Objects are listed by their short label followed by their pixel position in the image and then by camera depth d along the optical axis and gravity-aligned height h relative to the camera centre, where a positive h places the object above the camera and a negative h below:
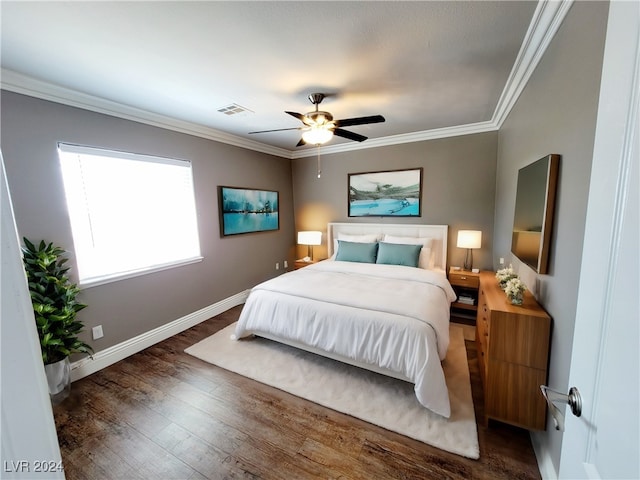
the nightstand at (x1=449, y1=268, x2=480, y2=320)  3.35 -1.21
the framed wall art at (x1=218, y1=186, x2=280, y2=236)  3.77 -0.02
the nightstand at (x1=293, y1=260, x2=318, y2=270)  4.58 -1.00
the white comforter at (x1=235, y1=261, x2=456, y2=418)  1.96 -0.99
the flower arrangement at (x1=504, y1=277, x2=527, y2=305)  1.67 -0.58
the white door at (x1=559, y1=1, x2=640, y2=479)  0.48 -0.18
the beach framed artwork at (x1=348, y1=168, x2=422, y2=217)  4.02 +0.18
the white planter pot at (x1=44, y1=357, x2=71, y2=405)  2.04 -1.31
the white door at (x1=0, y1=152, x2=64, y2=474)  0.48 -0.31
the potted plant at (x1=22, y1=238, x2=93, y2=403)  1.99 -0.75
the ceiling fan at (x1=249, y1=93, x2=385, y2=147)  2.33 +0.75
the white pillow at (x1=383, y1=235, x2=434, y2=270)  3.59 -0.56
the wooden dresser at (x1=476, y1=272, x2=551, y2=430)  1.54 -1.00
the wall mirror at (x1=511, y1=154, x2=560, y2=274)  1.48 -0.07
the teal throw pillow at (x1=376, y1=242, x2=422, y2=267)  3.50 -0.69
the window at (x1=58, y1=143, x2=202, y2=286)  2.42 +0.01
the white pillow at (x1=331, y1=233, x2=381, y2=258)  4.10 -0.52
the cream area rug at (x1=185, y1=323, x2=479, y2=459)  1.77 -1.53
